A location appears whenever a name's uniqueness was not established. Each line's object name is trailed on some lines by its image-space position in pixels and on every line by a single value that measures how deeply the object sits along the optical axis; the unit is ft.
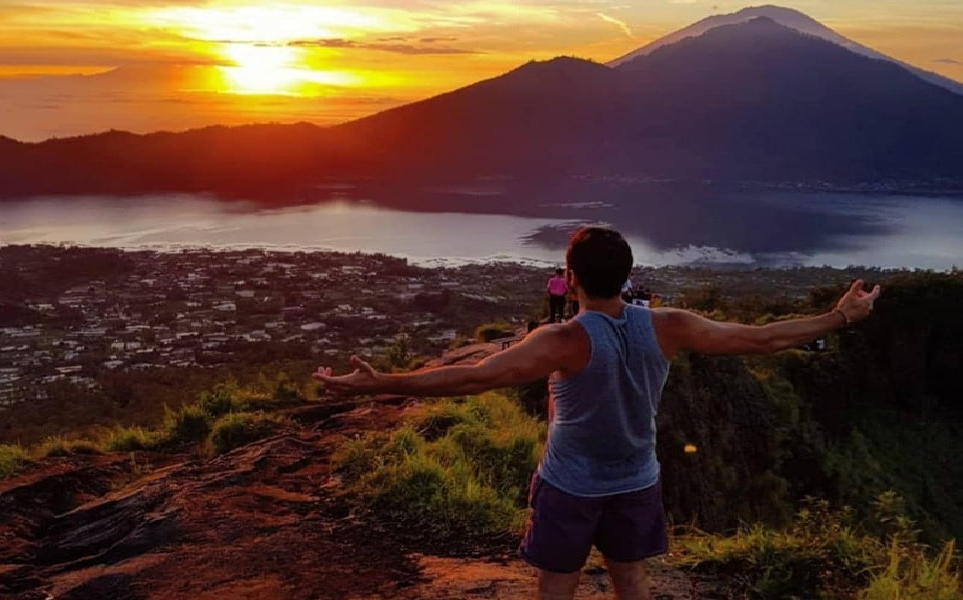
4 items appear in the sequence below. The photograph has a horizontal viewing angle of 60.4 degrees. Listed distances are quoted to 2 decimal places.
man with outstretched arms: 7.81
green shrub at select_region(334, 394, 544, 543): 15.06
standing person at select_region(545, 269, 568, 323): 34.68
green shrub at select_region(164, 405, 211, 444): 23.24
